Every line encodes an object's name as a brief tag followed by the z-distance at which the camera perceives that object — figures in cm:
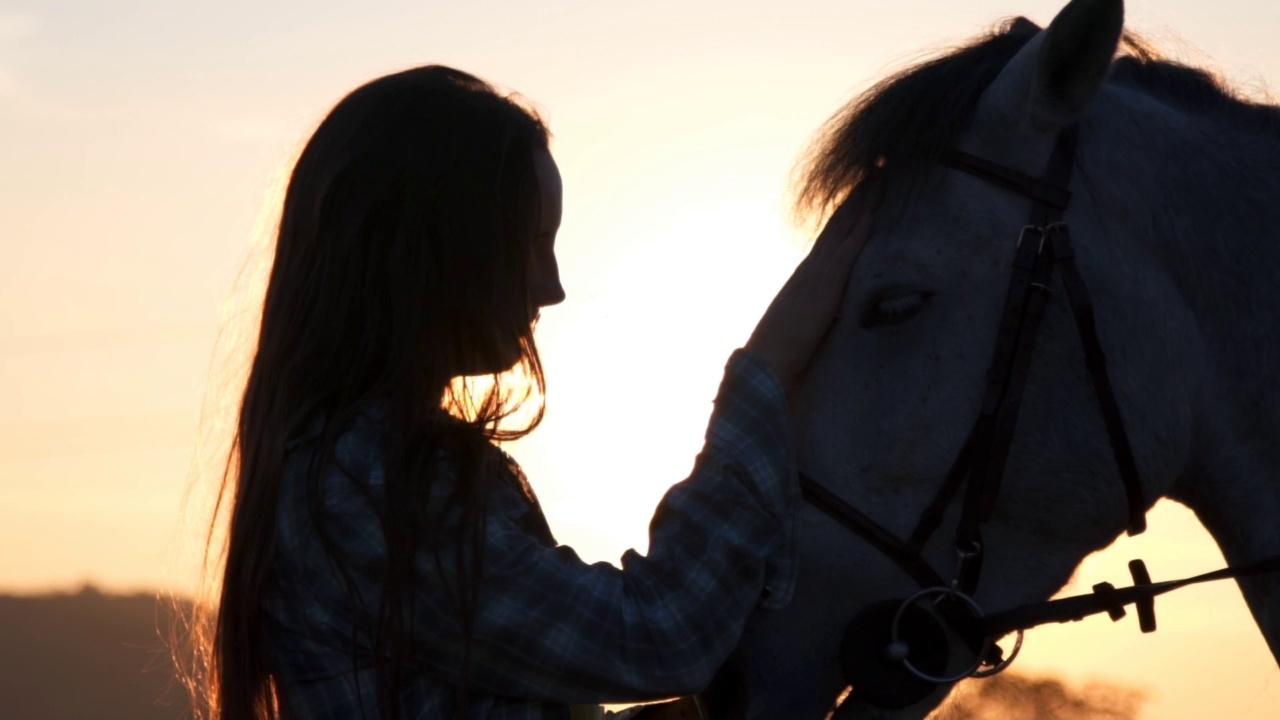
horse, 476
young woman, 457
